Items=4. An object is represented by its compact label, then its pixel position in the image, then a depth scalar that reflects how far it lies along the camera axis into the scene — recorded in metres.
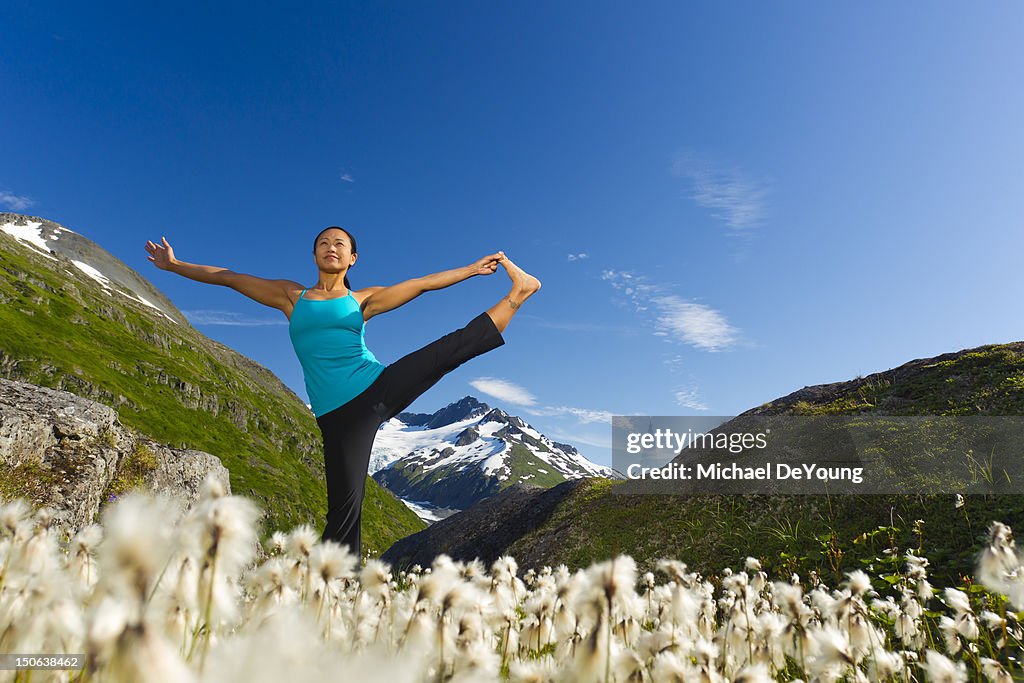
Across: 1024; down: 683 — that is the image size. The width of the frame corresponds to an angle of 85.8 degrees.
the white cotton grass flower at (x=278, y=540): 3.58
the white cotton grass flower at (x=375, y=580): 3.44
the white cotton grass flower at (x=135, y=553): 1.14
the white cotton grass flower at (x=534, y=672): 2.59
